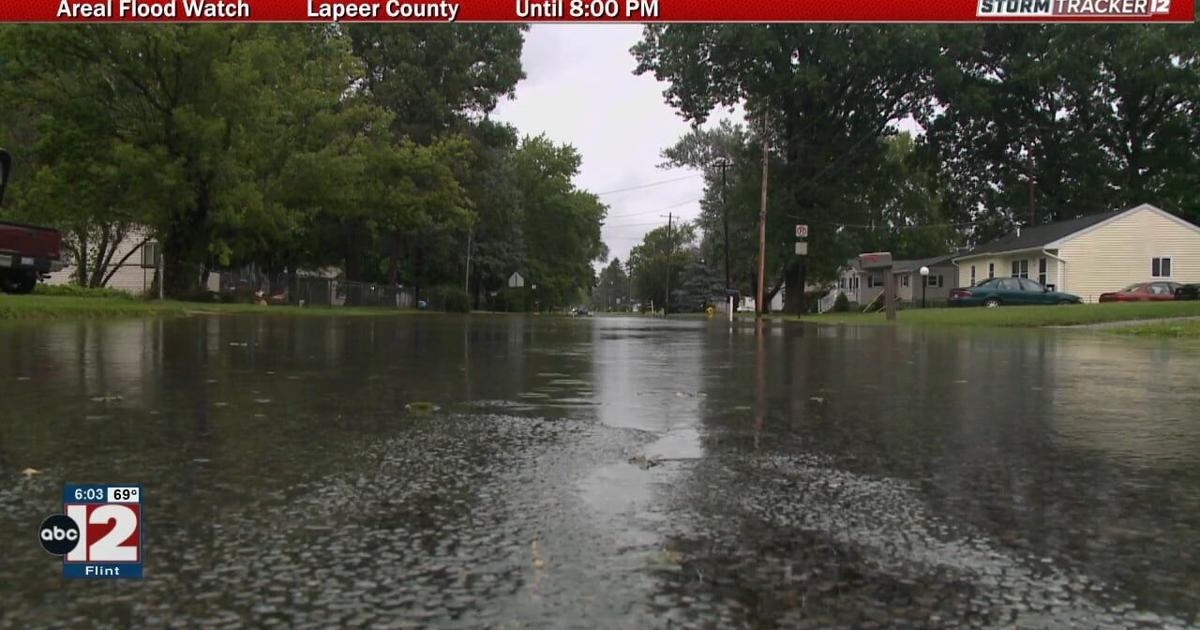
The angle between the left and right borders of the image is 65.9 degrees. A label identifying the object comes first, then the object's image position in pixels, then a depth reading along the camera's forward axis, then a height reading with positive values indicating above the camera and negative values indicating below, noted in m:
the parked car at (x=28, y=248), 20.30 +1.12
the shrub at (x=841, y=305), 66.44 -0.04
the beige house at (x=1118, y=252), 48.78 +2.90
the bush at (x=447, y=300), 60.56 +0.10
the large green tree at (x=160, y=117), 29.00 +6.03
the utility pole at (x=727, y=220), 59.66 +5.69
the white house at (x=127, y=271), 50.31 +1.59
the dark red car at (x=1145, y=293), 41.97 +0.63
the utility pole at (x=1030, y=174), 59.64 +8.53
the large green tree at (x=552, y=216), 94.00 +8.99
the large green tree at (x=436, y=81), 51.56 +12.82
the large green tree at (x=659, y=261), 127.19 +6.10
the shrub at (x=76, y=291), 30.59 +0.27
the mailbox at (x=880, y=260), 32.41 +1.59
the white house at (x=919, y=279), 72.38 +2.07
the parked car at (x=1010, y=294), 42.44 +0.54
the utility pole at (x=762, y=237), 47.69 +3.52
